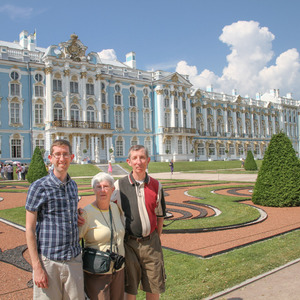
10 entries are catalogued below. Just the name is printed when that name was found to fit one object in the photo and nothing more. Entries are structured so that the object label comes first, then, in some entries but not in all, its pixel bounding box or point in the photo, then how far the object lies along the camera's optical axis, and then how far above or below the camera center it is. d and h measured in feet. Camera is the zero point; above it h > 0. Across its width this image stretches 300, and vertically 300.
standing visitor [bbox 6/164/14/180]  85.46 -2.51
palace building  114.93 +21.58
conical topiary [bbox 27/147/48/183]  66.85 -1.14
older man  10.47 -2.31
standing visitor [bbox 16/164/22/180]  84.97 -1.95
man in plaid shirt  8.52 -2.09
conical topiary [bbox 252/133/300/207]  35.06 -2.41
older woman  9.34 -2.13
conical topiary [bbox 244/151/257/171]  107.45 -2.73
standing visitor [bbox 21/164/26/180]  84.49 -2.21
